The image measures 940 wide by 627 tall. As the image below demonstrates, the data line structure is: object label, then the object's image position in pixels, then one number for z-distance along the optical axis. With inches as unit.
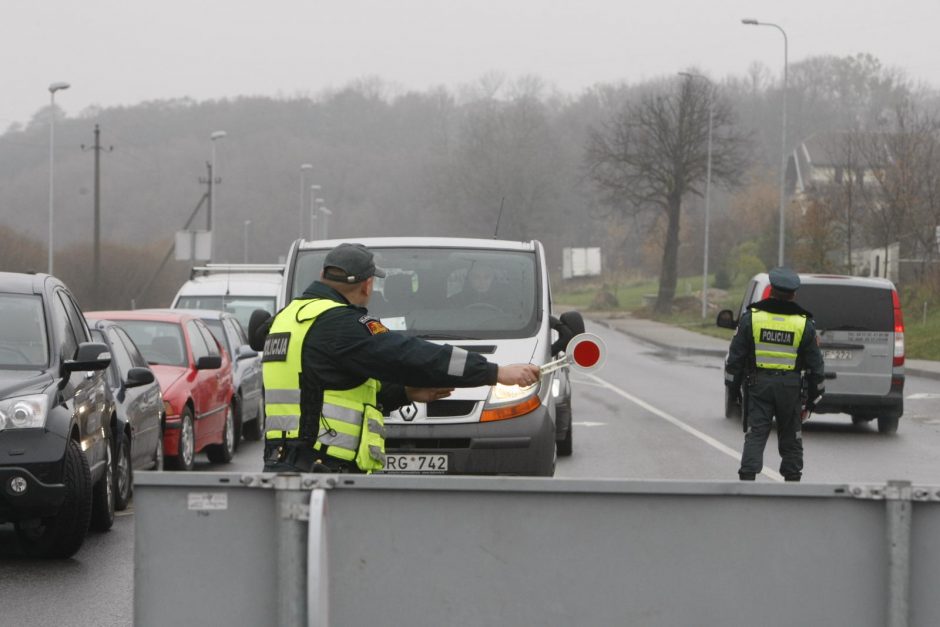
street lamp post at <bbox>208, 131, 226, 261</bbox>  2495.8
